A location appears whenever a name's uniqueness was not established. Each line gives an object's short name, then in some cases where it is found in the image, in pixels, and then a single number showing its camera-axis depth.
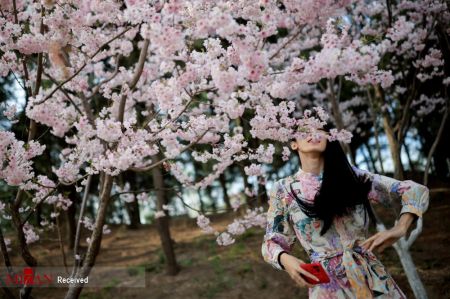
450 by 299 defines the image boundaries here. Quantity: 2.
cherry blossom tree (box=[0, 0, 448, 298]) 2.38
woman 2.05
